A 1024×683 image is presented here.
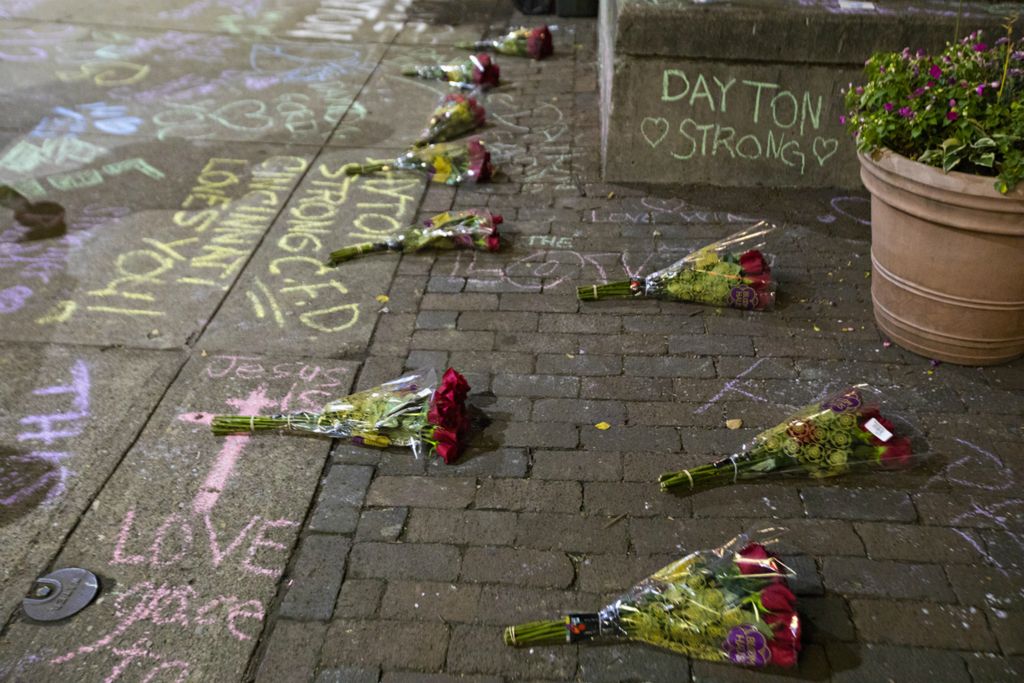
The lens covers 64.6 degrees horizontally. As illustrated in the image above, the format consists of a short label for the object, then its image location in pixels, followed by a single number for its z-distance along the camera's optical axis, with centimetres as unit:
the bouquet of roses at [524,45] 776
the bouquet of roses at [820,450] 299
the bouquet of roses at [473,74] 693
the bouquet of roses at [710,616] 232
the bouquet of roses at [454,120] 587
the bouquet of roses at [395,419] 308
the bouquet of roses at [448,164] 530
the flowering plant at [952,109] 310
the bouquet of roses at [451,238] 448
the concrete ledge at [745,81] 470
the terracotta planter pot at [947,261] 321
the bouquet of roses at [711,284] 397
